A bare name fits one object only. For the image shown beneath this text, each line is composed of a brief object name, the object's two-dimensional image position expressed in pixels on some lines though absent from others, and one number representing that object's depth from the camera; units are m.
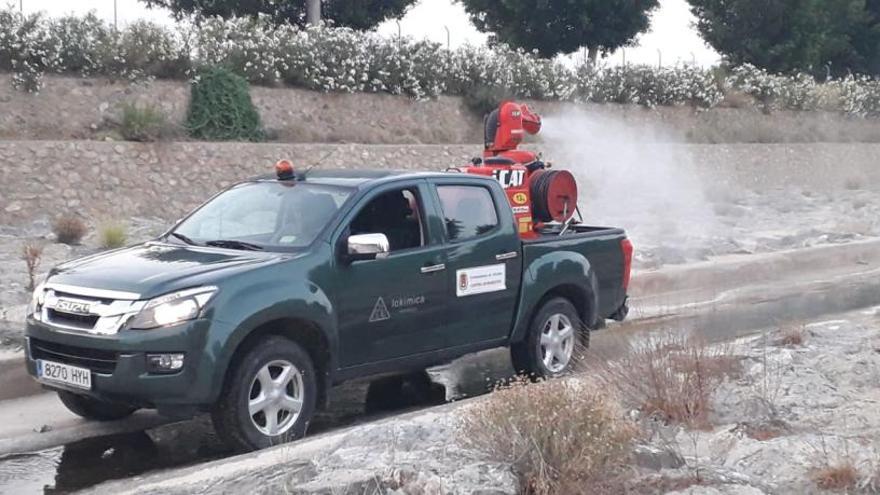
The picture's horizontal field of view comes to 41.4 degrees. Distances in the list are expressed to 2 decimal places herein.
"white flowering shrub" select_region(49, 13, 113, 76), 18.81
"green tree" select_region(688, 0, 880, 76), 39.19
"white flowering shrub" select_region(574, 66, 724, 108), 29.27
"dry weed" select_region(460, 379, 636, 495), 5.21
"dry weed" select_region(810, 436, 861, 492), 5.48
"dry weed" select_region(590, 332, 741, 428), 6.81
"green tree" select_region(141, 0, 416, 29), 28.45
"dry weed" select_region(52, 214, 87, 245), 14.88
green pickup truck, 6.59
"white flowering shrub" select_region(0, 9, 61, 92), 18.09
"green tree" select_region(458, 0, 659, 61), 34.34
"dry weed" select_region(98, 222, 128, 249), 14.51
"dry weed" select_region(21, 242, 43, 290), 11.38
